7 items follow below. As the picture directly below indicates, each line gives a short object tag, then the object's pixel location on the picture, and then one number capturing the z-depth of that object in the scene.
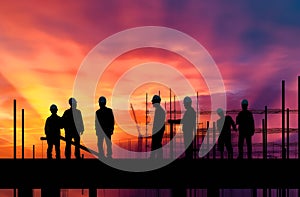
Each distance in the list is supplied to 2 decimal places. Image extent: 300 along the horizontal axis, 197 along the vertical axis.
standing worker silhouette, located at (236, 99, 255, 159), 18.11
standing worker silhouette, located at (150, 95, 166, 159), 16.27
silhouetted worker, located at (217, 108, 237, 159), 19.72
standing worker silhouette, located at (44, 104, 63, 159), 18.11
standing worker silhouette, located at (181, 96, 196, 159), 16.98
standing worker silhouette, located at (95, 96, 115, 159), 16.84
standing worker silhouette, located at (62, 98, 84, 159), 17.70
